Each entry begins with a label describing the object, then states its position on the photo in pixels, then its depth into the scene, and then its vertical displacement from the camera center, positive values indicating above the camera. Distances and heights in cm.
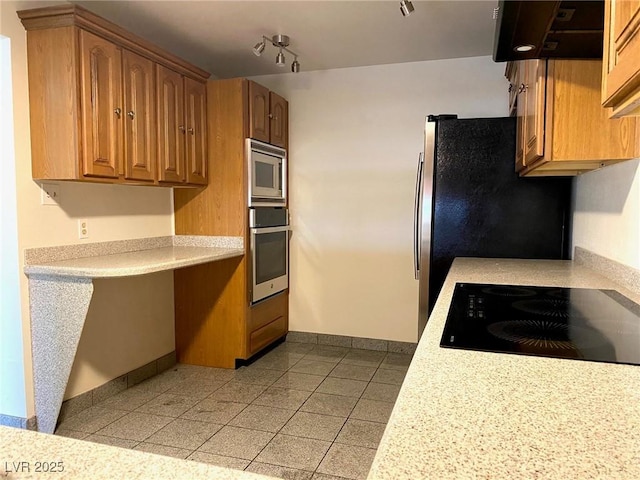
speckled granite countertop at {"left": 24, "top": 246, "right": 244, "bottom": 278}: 219 -30
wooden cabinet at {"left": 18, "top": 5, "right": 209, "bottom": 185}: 223 +57
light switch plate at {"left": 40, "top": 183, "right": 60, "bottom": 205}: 238 +6
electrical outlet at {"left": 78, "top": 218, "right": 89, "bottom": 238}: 263 -13
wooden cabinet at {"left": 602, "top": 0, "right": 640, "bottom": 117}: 81 +29
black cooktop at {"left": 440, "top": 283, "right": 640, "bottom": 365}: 100 -31
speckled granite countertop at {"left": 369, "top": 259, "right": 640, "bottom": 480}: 54 -31
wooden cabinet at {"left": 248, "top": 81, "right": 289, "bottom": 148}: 337 +72
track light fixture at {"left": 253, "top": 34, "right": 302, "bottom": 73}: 303 +111
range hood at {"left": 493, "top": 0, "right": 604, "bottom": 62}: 114 +51
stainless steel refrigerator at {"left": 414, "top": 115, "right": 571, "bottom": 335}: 254 +3
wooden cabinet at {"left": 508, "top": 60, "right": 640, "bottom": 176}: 161 +31
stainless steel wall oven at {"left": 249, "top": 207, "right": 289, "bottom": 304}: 339 -35
